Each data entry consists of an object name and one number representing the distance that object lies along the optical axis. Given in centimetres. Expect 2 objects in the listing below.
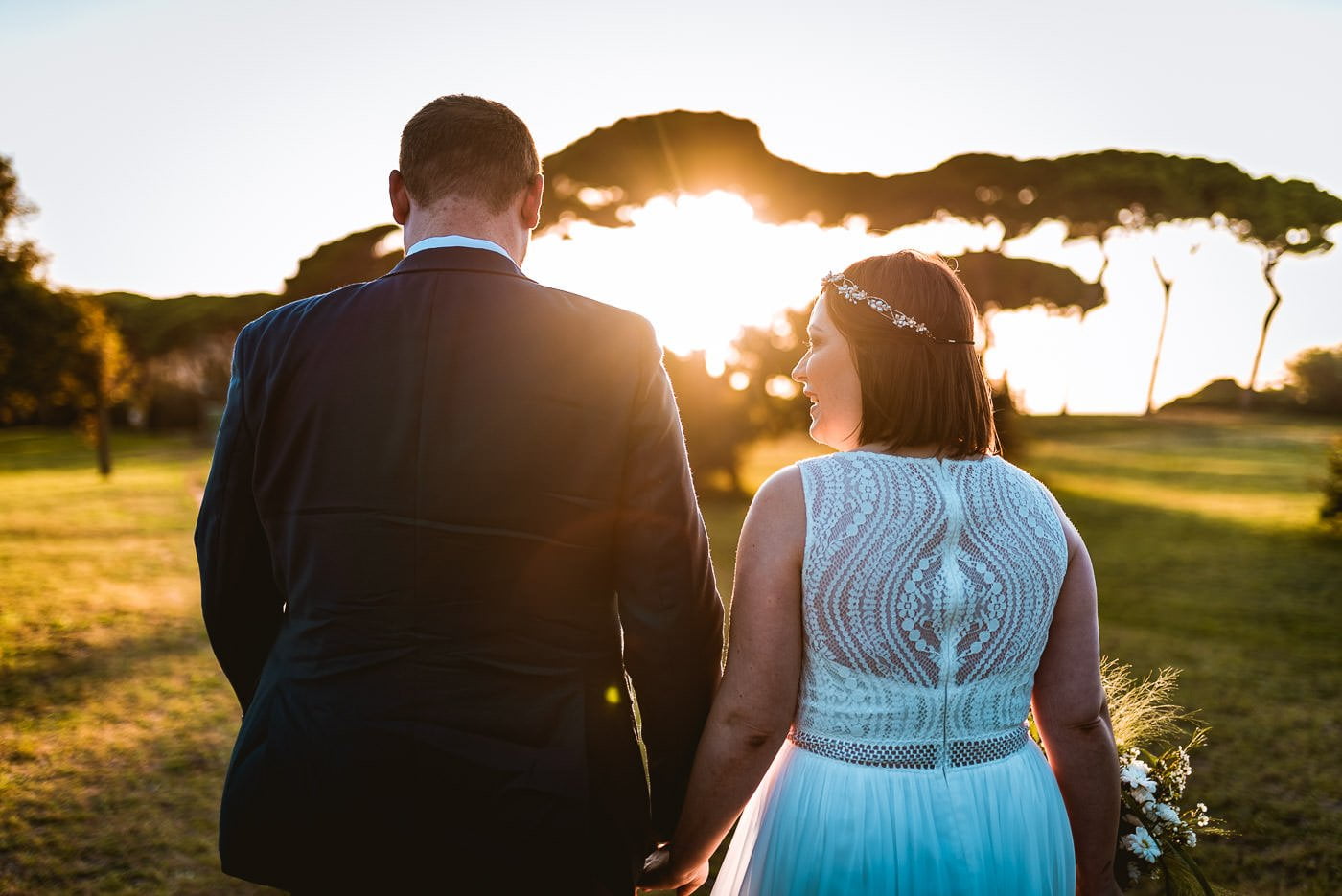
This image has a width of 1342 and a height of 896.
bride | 171
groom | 151
